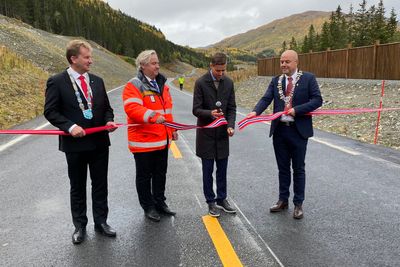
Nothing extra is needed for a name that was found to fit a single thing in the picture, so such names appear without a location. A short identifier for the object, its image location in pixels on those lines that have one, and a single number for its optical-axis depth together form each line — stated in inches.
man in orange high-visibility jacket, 164.9
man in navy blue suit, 179.6
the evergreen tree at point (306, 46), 2984.7
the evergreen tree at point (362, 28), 2253.6
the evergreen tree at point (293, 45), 3979.3
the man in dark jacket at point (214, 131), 182.2
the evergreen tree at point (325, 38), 2465.4
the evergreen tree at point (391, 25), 2185.0
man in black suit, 147.6
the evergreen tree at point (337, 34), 2512.3
